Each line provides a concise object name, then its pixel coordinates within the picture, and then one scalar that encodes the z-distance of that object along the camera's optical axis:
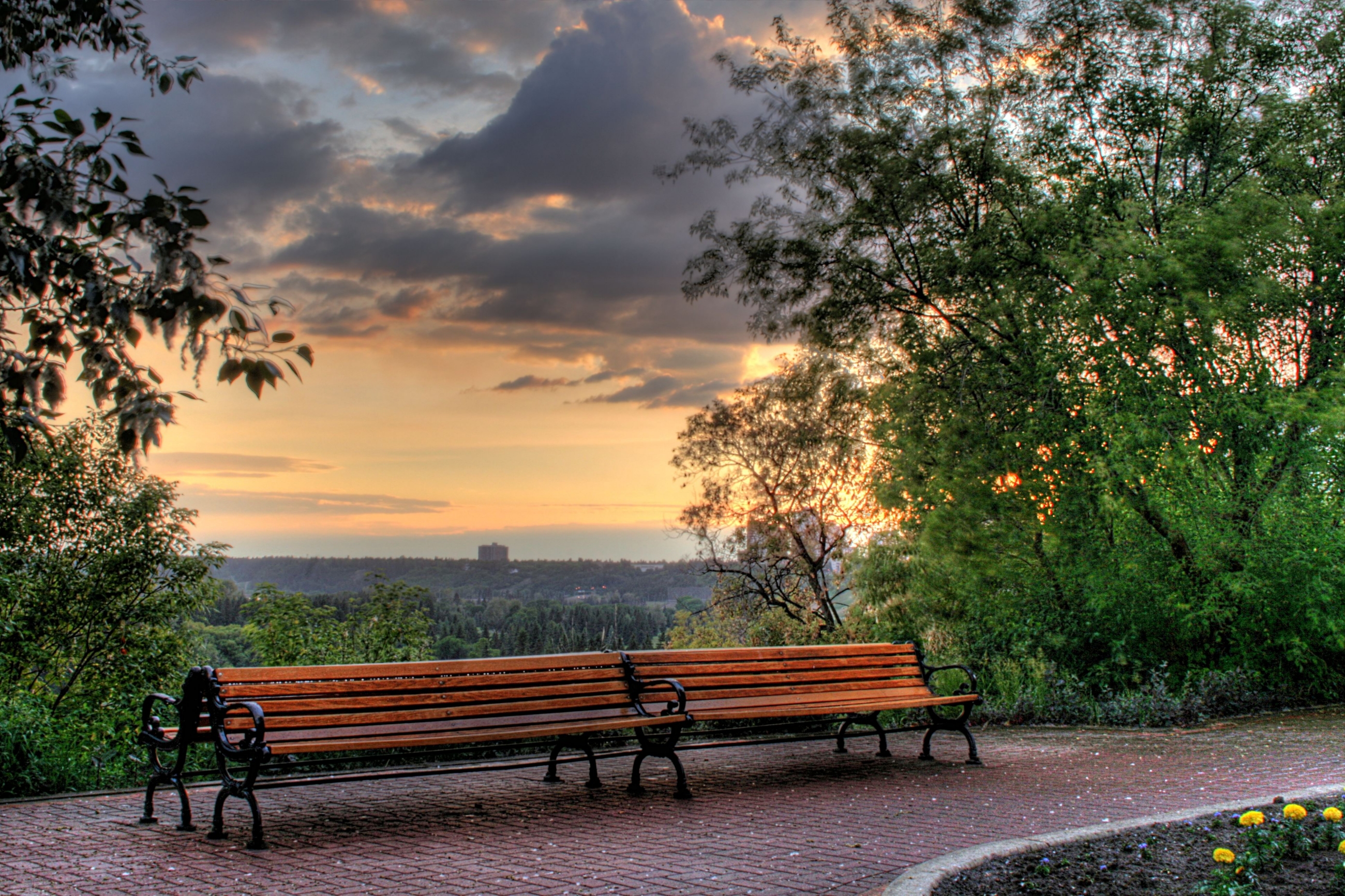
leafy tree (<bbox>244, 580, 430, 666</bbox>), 10.08
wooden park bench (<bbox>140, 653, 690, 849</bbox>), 4.92
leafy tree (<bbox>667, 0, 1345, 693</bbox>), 10.66
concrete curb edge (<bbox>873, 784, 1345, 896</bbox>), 3.80
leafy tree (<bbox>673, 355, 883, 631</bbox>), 23.58
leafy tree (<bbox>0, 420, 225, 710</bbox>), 12.81
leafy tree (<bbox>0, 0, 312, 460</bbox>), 2.35
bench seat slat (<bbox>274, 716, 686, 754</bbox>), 4.92
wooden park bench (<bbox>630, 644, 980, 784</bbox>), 6.67
